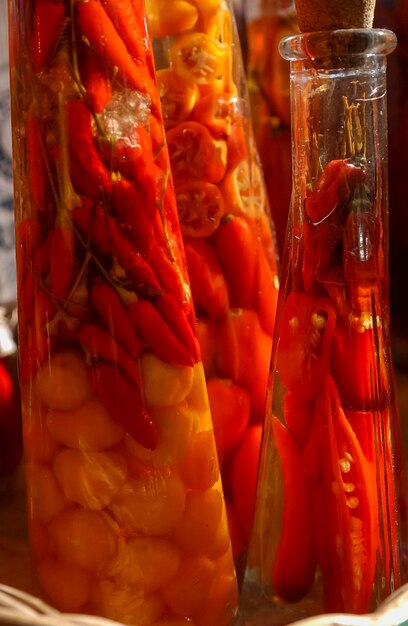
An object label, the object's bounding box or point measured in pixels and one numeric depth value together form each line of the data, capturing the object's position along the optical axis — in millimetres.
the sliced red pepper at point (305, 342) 368
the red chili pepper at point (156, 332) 351
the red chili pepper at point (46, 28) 334
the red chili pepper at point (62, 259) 347
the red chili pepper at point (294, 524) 386
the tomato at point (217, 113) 419
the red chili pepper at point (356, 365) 369
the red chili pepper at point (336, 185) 360
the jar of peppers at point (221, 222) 416
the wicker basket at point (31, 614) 329
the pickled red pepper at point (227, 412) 422
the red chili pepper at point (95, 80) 339
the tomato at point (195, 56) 414
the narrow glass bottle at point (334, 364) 361
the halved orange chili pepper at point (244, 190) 424
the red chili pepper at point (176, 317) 356
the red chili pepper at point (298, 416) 378
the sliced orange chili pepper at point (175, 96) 415
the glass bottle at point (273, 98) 584
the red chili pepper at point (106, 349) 349
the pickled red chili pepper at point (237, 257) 421
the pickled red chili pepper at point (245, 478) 432
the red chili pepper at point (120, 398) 350
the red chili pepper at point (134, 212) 345
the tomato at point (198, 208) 415
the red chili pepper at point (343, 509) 373
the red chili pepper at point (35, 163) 348
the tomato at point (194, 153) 416
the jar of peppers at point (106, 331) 342
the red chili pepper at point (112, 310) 349
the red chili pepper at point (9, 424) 552
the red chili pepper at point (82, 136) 339
